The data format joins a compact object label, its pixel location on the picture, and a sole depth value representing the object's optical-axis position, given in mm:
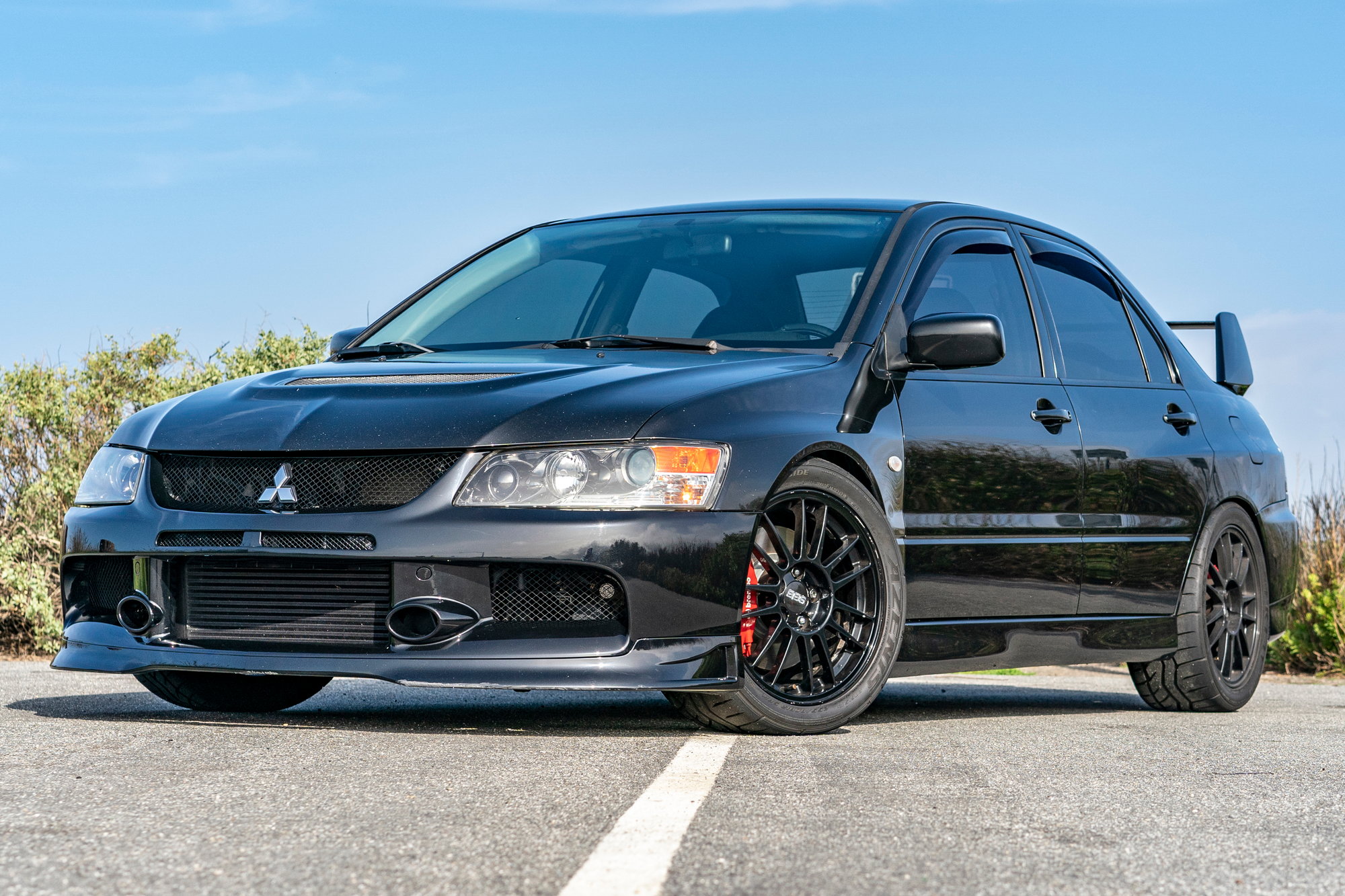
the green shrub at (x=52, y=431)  10578
